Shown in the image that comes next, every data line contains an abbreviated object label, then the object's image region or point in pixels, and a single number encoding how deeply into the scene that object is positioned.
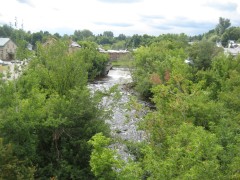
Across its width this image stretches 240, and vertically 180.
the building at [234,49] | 73.56
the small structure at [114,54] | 106.94
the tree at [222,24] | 160.12
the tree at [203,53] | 46.79
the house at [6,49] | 78.44
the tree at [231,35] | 124.00
